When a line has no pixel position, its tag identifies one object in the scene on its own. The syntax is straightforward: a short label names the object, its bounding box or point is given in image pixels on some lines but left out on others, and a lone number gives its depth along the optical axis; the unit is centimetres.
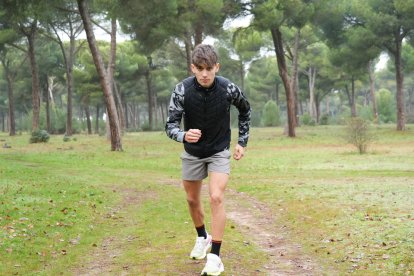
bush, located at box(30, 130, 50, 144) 3584
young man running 536
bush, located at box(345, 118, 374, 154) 2377
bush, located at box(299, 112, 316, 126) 5678
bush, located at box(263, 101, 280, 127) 6306
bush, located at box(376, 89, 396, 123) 6831
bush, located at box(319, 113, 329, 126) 6128
